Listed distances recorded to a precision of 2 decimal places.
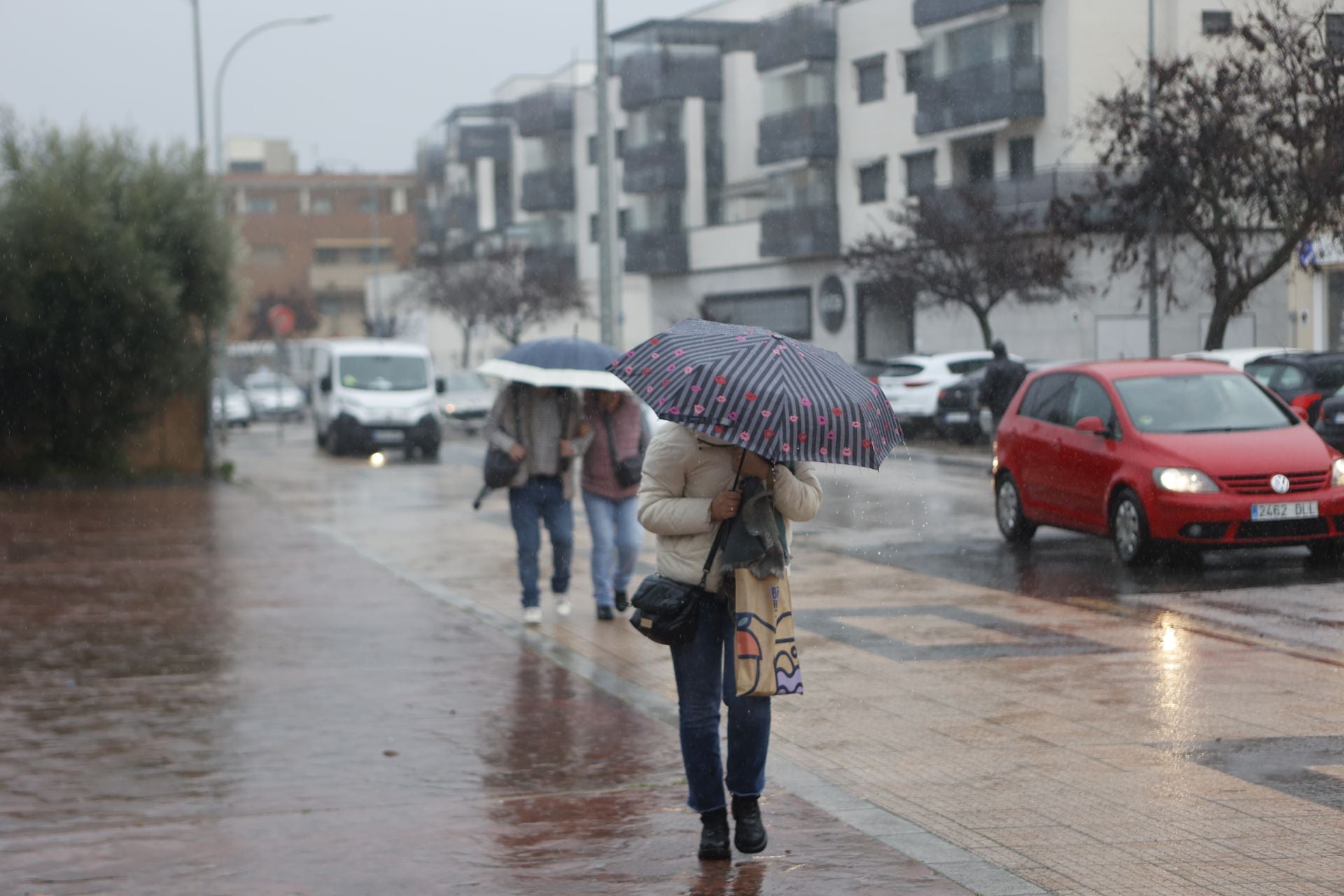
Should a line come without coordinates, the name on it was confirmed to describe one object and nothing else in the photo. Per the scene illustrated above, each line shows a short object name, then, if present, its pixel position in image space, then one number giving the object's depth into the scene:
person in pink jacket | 10.83
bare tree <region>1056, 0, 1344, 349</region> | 26.22
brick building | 106.12
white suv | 31.61
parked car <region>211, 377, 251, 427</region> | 49.66
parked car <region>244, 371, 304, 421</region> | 57.91
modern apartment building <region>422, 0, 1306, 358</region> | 42.69
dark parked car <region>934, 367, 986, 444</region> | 30.03
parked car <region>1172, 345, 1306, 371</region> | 22.38
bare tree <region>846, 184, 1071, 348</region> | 36.66
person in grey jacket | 10.62
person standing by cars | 21.03
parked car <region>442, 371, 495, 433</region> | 42.88
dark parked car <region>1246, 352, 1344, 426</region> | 20.61
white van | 32.44
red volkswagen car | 12.16
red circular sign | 38.09
